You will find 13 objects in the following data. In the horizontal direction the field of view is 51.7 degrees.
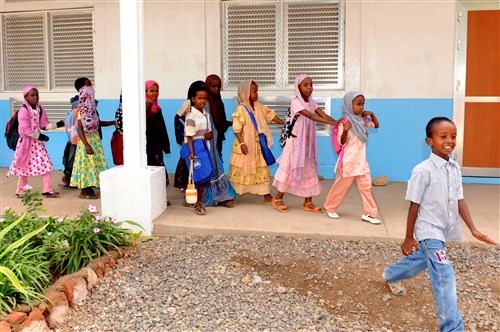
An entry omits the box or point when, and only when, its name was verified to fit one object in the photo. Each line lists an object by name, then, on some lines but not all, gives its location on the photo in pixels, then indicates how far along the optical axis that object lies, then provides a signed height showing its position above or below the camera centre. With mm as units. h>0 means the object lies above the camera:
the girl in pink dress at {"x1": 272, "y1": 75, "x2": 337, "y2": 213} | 5289 -546
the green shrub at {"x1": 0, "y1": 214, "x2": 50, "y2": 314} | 3088 -1087
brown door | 7000 +200
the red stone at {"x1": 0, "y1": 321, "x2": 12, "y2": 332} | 2857 -1216
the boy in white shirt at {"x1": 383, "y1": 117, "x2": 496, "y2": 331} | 3025 -601
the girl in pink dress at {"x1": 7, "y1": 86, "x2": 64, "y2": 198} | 6098 -433
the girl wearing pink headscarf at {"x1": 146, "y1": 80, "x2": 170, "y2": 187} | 5812 -245
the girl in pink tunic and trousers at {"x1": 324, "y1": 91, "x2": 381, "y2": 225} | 4934 -426
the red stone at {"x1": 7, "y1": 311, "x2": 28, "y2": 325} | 2943 -1206
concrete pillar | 4895 -416
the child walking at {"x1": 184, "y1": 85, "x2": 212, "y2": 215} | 5234 -175
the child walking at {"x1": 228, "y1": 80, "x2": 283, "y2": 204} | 5480 -414
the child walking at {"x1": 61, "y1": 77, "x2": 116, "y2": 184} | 6243 -537
